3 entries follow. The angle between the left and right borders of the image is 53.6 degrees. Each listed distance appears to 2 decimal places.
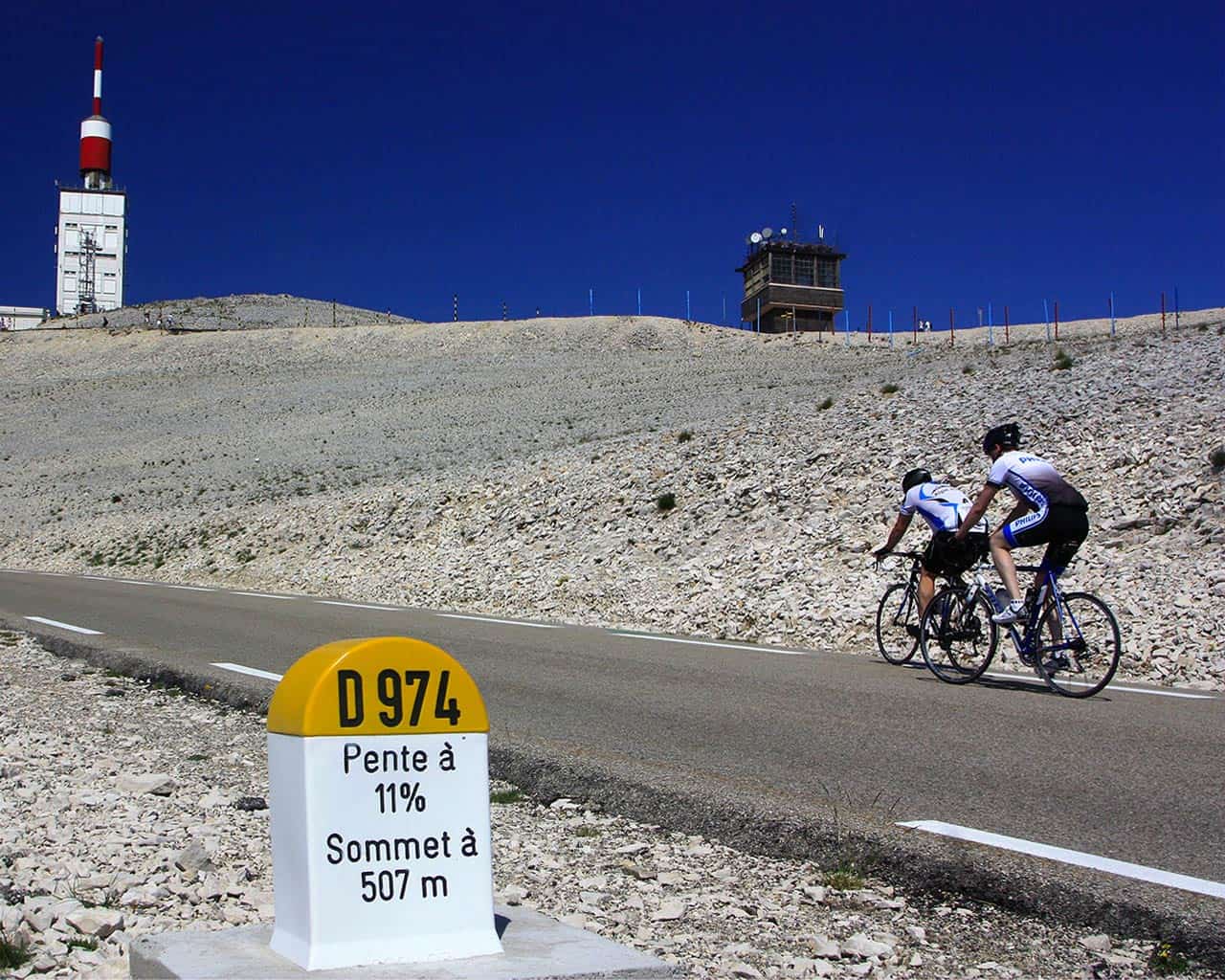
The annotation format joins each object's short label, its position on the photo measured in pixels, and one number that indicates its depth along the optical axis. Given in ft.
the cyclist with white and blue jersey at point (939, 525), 34.32
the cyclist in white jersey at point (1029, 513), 30.32
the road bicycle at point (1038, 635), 30.60
